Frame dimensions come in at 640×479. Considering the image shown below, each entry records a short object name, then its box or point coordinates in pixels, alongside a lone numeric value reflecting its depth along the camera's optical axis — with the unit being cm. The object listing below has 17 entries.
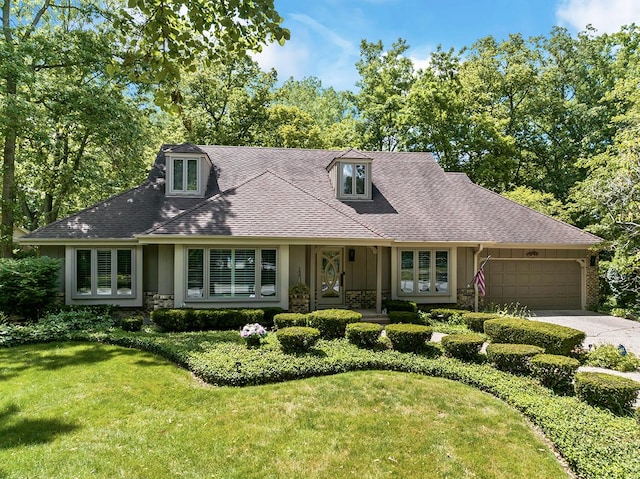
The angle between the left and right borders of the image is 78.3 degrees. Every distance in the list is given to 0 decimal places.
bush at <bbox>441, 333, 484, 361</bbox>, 834
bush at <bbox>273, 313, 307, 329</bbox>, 994
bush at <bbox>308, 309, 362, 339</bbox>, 973
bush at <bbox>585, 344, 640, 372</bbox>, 822
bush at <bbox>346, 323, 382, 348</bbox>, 891
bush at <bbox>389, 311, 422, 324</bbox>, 1119
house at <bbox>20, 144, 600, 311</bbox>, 1224
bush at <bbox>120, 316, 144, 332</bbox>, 1062
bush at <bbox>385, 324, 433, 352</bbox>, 878
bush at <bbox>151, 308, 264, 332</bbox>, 1103
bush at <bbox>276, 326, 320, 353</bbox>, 833
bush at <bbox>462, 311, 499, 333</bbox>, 1088
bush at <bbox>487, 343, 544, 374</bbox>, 764
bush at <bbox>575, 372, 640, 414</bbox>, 589
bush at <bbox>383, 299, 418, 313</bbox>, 1244
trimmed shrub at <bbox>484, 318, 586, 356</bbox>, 838
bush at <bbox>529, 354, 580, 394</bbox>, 685
